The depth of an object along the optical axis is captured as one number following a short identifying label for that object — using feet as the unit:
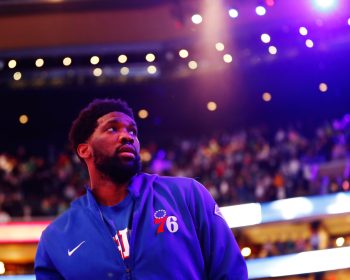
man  12.09
